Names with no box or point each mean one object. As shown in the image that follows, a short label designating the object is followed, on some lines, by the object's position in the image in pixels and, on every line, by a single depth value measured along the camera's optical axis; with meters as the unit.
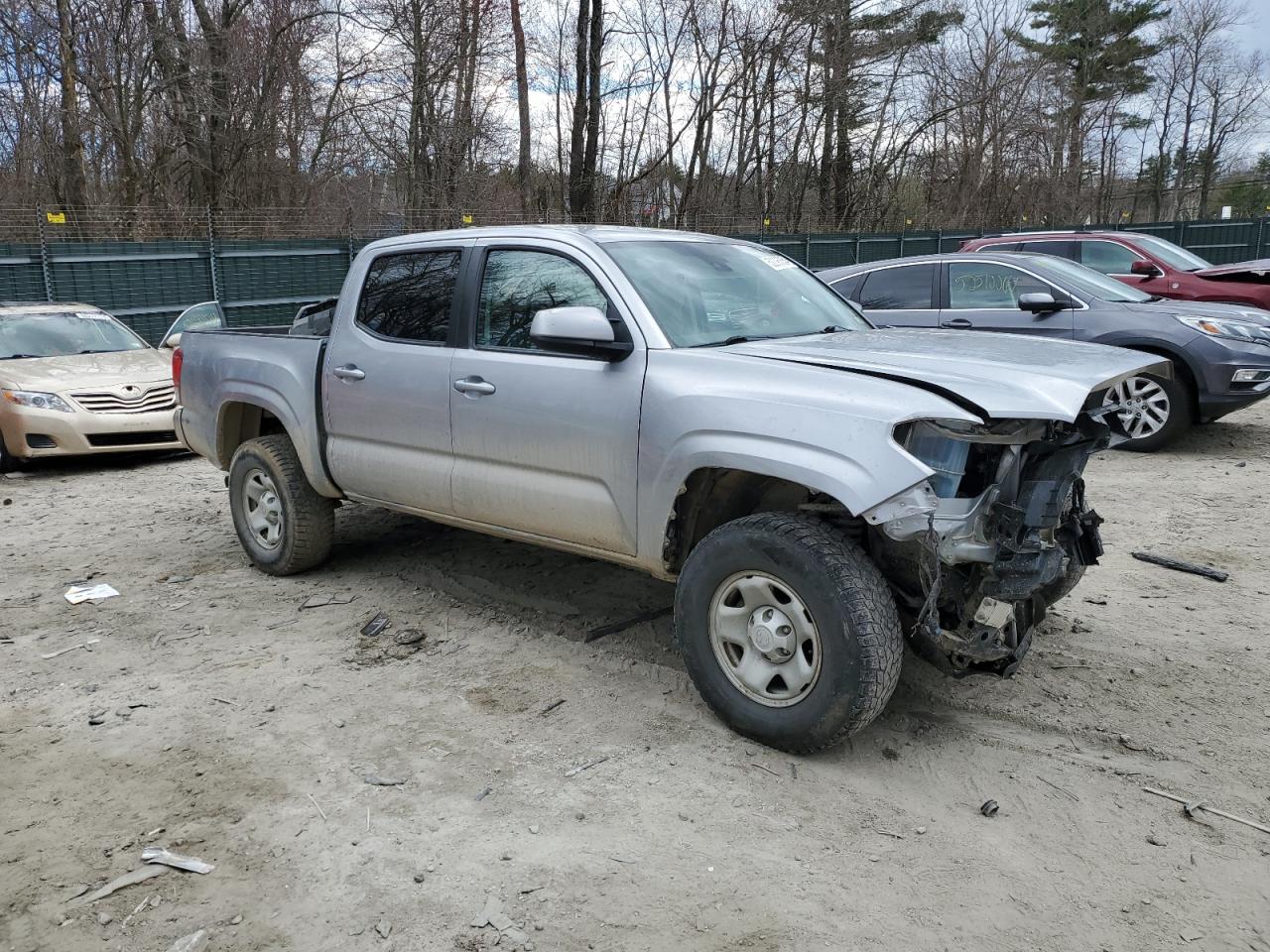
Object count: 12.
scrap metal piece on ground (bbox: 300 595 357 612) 5.38
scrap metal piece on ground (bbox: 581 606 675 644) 4.80
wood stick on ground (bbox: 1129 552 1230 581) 5.33
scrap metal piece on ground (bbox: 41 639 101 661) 4.75
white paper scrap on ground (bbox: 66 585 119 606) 5.55
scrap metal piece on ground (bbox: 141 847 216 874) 3.01
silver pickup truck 3.31
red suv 11.17
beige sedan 8.87
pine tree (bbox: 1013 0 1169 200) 35.75
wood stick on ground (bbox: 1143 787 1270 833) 3.12
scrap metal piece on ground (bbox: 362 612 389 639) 4.95
